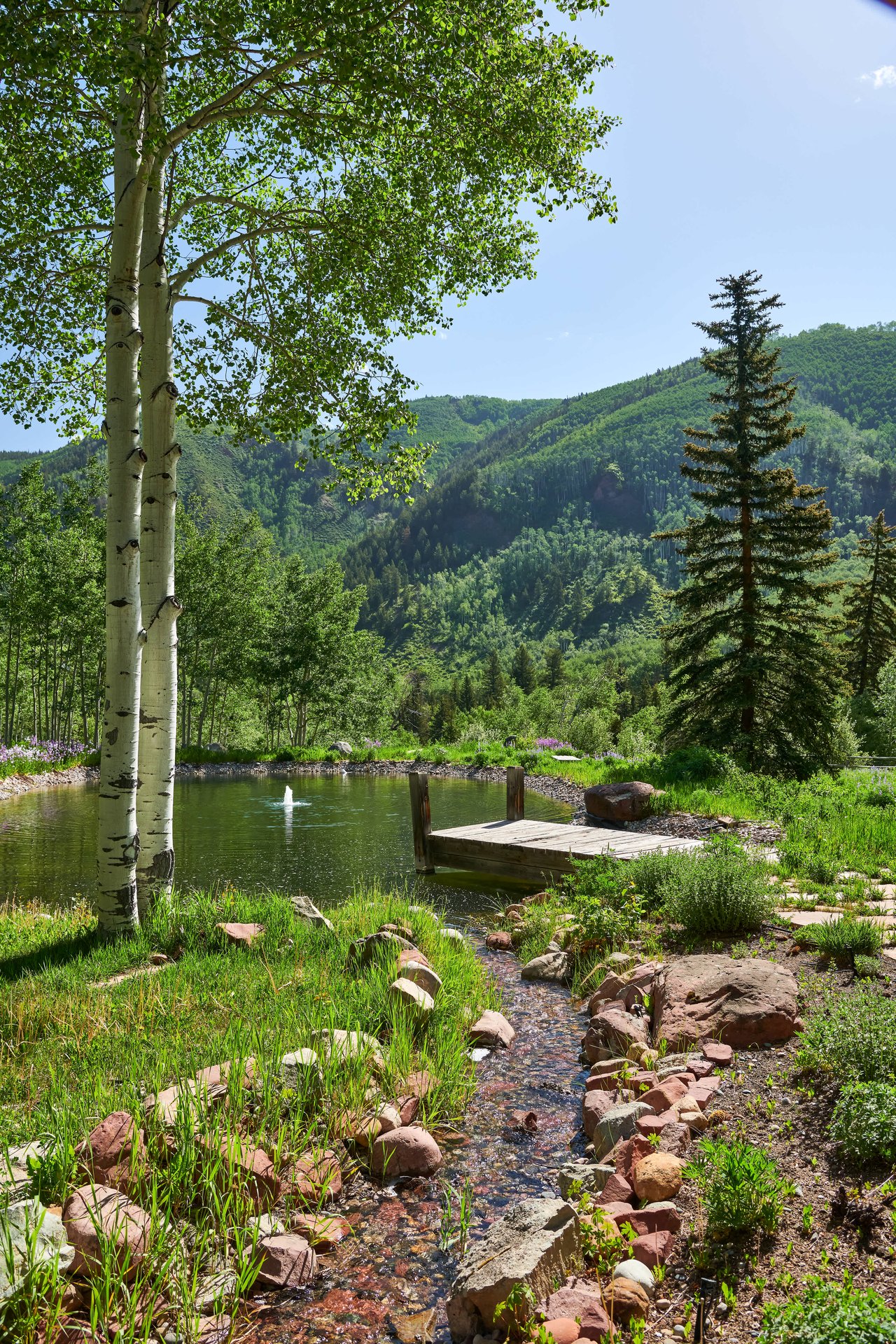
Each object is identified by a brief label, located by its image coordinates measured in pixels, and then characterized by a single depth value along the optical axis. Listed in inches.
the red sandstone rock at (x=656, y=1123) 140.6
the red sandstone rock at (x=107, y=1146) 119.3
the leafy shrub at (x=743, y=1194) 103.7
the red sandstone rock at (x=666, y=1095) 151.3
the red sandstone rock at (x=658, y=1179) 121.4
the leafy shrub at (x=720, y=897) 247.3
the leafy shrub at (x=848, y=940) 199.6
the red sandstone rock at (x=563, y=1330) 93.2
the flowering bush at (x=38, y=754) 970.7
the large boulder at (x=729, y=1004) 172.9
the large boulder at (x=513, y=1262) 102.0
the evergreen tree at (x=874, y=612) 1334.9
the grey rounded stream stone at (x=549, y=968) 268.2
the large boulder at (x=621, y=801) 580.1
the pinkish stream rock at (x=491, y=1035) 212.7
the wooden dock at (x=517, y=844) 386.6
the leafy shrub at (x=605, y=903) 270.8
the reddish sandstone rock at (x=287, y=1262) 115.3
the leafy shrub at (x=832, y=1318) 71.7
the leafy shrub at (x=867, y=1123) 110.1
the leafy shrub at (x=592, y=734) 1267.2
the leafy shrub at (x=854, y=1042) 127.3
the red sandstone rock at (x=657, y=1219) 114.0
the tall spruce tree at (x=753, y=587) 683.4
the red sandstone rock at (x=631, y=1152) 132.2
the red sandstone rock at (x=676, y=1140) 133.6
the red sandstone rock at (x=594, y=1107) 160.4
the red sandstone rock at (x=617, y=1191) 123.9
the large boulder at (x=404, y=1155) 148.9
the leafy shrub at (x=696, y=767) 629.0
